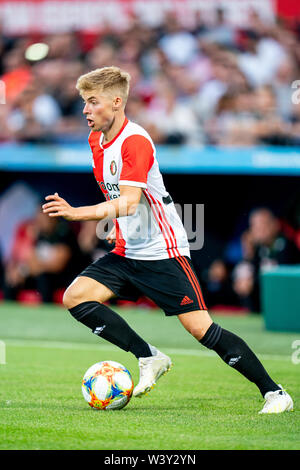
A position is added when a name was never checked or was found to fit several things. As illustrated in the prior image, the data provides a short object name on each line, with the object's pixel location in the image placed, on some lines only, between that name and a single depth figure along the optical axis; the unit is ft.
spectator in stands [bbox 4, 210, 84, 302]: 91.40
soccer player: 35.47
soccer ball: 35.91
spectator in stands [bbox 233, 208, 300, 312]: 81.82
